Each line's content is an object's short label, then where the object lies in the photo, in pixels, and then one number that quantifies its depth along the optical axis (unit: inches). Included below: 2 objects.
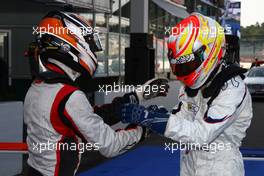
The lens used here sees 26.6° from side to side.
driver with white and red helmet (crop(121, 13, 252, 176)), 123.5
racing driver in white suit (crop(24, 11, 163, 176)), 122.0
